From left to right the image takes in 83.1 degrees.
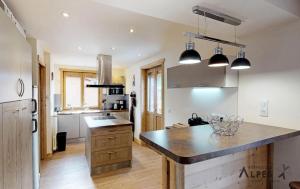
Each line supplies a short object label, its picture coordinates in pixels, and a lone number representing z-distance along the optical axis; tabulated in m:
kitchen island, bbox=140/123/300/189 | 1.12
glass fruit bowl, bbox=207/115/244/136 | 1.56
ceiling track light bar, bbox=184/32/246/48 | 1.39
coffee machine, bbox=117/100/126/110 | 6.15
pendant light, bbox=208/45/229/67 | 1.57
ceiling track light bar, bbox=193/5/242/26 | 1.35
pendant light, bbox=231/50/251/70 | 1.62
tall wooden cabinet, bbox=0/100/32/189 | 1.06
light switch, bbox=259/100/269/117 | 1.89
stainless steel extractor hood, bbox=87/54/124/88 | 4.14
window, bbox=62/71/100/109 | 5.87
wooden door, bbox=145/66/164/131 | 4.29
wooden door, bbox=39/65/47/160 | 3.68
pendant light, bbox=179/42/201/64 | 1.43
